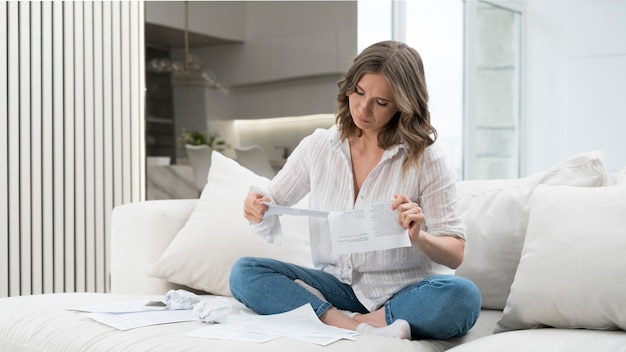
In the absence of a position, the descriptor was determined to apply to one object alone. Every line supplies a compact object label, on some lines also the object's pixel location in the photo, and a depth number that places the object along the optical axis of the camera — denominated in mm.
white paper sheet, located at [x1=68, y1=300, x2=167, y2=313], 1850
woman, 1766
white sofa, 1612
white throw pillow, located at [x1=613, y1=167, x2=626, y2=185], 1943
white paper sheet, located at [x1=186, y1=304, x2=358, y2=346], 1595
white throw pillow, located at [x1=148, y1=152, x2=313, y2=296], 2234
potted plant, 3904
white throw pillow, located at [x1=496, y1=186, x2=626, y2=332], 1644
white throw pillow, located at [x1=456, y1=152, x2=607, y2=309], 2074
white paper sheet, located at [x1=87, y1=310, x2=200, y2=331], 1704
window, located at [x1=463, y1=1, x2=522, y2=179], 5539
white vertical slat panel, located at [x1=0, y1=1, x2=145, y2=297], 3176
